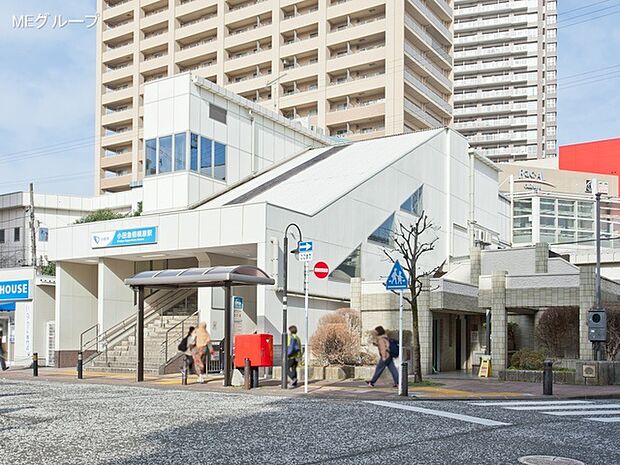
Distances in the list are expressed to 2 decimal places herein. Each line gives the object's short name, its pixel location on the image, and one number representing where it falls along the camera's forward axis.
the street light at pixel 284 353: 20.69
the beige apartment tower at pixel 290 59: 73.31
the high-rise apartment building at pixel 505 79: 111.62
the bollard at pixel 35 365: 27.65
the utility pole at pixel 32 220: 44.17
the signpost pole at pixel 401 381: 18.28
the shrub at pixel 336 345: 24.83
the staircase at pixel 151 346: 29.72
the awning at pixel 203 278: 22.28
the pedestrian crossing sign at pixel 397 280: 18.94
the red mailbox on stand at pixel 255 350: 21.48
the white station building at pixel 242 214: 29.77
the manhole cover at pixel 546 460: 9.59
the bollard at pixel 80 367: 25.30
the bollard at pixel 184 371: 22.61
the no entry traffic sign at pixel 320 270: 21.16
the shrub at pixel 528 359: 24.33
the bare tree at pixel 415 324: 22.83
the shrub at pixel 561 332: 27.67
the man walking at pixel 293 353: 21.09
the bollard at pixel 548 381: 19.09
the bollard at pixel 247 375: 20.95
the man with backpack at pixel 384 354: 21.02
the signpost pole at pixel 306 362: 19.38
